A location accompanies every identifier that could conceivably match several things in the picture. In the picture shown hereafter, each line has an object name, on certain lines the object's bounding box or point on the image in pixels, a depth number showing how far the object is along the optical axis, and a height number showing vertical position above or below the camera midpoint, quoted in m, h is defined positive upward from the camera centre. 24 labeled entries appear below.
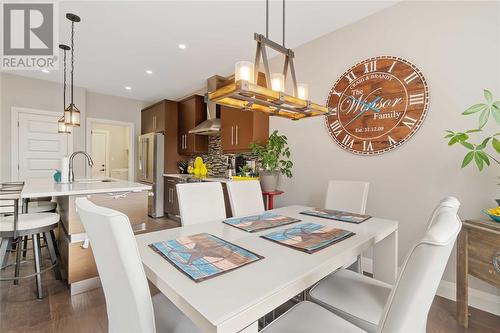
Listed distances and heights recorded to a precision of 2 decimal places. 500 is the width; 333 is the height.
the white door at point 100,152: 6.72 +0.34
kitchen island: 2.00 -0.47
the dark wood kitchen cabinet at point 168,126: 5.11 +0.85
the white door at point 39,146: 4.30 +0.34
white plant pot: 3.14 -0.20
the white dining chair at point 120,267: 0.73 -0.34
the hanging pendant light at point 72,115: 2.76 +0.57
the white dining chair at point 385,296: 0.57 -0.45
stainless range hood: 4.28 +0.74
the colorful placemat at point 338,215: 1.69 -0.39
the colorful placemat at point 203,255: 0.88 -0.40
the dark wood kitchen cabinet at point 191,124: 4.90 +0.88
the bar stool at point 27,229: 1.81 -0.53
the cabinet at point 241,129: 3.56 +0.58
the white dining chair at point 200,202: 1.75 -0.30
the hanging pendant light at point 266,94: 1.32 +0.42
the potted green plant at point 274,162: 3.15 +0.04
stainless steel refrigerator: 4.84 -0.10
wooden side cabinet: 1.53 -0.62
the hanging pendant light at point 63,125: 3.13 +0.53
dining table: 0.67 -0.41
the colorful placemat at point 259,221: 1.49 -0.39
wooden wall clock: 2.24 +0.64
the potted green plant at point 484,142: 1.58 +0.18
